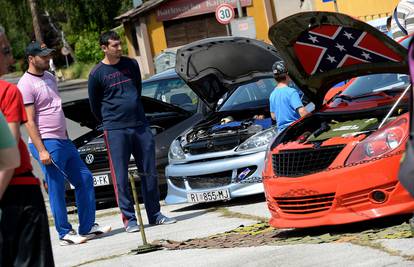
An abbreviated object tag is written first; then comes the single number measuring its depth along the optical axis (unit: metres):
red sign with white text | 51.00
